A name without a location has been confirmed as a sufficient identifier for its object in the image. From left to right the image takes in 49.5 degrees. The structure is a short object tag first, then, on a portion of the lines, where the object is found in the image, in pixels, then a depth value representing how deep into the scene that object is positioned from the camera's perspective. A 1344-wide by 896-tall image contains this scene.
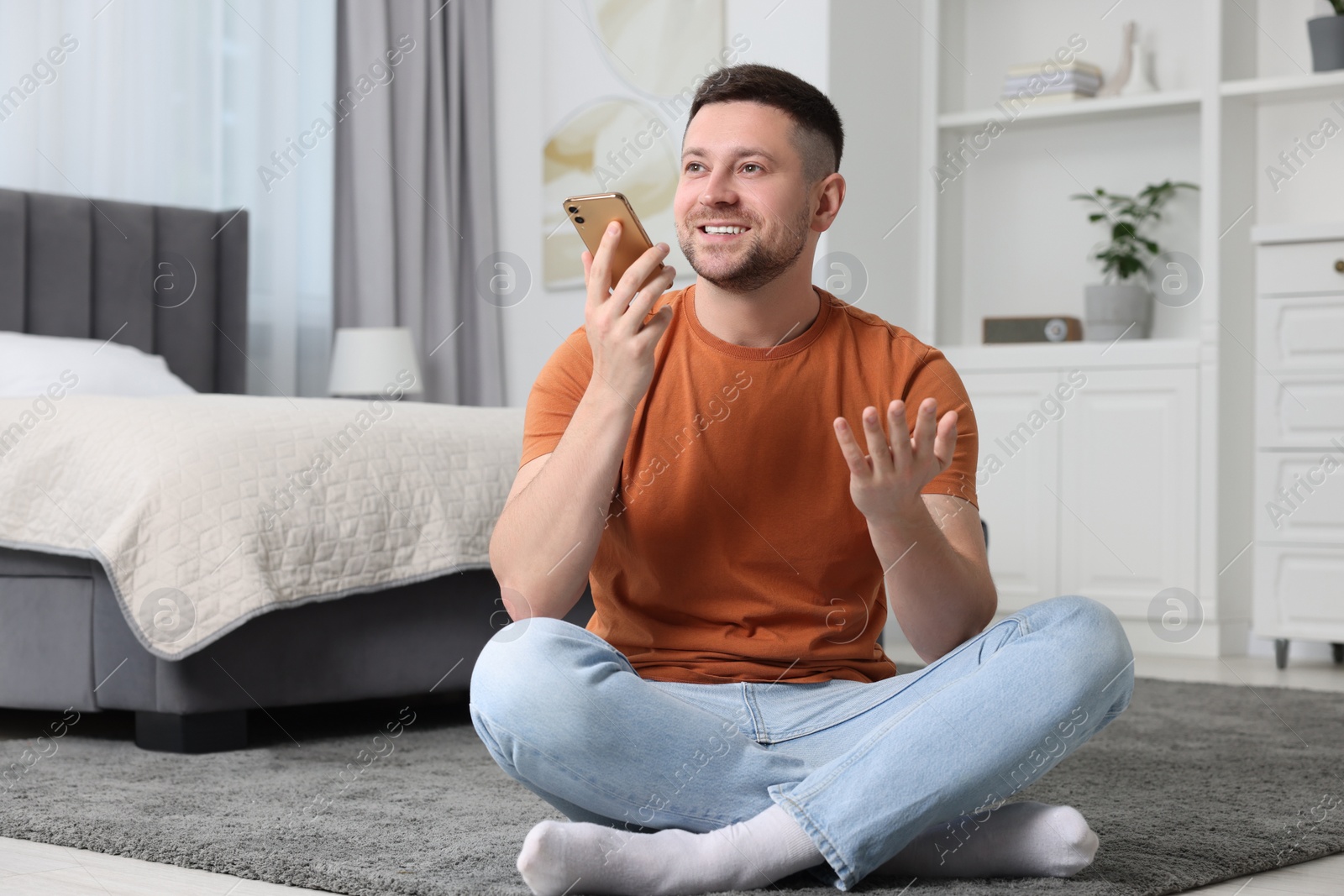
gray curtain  4.72
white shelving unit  4.05
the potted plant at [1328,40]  3.94
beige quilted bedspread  2.17
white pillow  3.36
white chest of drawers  3.64
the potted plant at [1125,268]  4.22
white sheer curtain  3.94
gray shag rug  1.48
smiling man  1.30
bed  2.22
